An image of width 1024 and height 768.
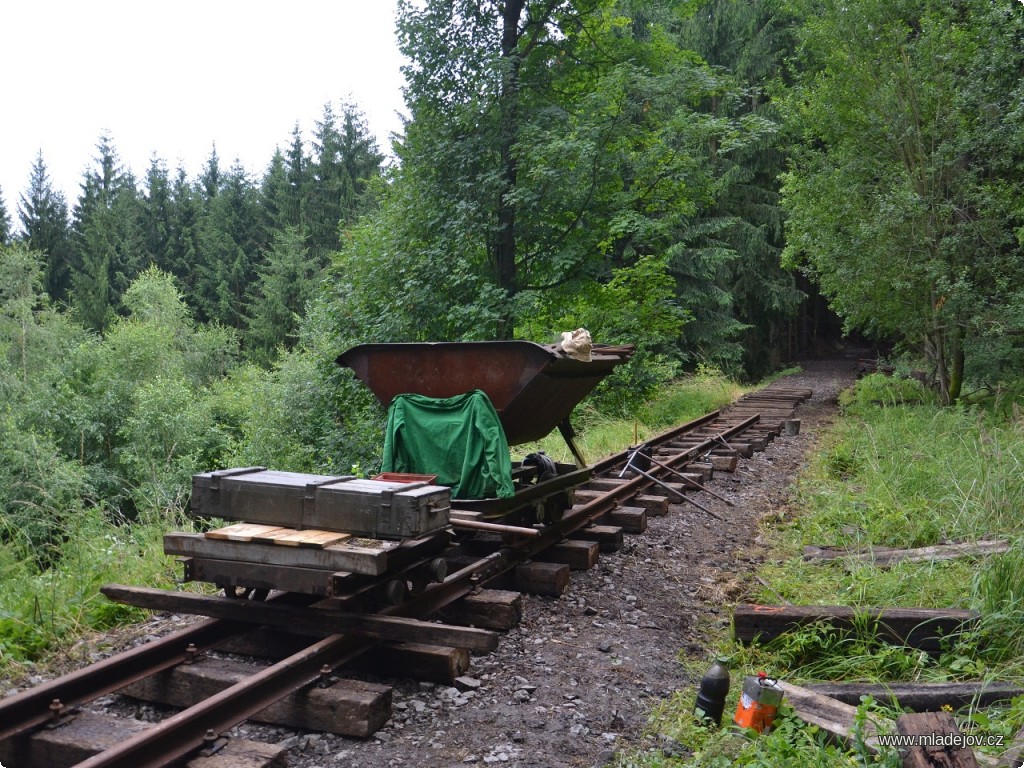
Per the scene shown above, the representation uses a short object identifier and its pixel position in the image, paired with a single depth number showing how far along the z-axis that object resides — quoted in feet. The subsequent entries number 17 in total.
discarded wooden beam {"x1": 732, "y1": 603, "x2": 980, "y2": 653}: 14.62
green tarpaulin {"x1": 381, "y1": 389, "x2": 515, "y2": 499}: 17.66
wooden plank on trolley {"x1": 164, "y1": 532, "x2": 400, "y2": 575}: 12.50
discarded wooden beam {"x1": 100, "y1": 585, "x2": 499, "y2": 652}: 12.50
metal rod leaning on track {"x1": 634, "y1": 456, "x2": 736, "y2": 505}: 27.09
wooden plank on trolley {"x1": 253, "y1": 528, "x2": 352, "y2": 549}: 12.87
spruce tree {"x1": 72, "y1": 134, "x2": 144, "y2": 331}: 157.48
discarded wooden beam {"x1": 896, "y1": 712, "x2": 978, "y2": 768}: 9.39
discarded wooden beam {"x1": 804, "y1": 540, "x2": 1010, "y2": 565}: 17.92
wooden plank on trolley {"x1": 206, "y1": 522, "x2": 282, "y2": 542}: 13.42
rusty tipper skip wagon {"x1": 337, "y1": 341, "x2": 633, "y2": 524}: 17.93
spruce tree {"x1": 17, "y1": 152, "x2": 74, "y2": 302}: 170.91
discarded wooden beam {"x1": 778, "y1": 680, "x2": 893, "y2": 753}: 10.82
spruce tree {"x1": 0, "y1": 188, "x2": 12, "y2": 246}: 167.02
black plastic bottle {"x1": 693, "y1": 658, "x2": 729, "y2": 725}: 12.09
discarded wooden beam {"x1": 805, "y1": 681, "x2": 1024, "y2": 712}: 12.13
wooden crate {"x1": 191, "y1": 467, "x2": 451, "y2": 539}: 13.07
